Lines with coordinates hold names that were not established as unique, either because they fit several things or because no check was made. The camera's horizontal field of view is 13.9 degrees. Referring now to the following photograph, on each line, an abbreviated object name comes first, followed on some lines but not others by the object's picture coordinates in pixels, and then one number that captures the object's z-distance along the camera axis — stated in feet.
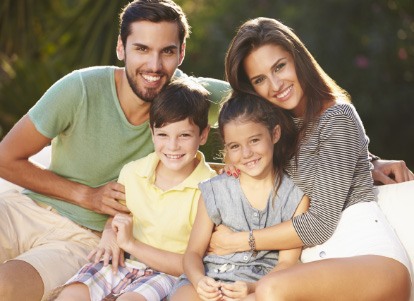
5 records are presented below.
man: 27.37
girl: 24.61
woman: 22.53
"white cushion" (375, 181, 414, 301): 25.74
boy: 25.49
